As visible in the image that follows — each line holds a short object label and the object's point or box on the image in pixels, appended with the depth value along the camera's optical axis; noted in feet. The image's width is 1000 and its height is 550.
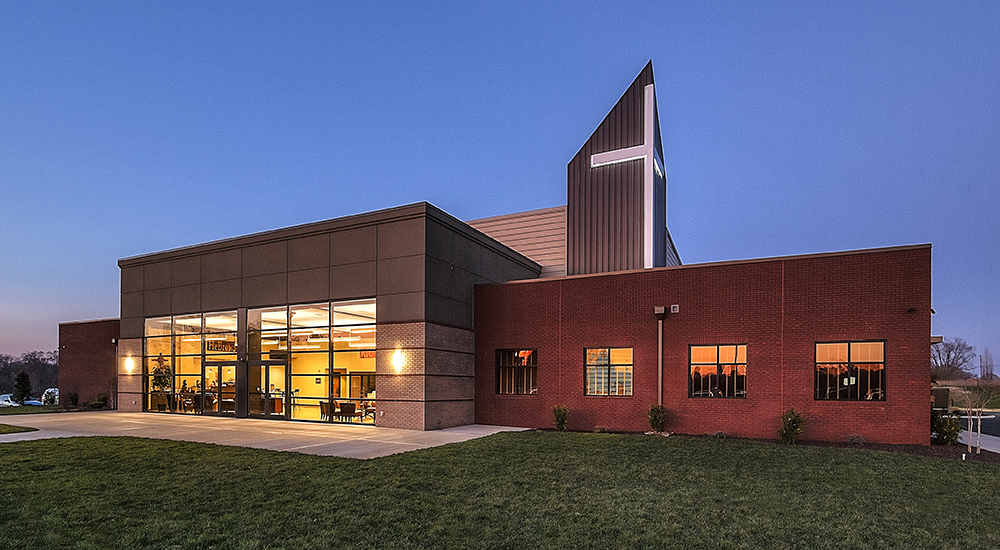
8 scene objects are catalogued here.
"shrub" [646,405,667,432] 52.42
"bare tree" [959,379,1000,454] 43.79
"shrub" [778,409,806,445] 46.55
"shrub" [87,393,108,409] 88.74
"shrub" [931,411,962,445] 45.39
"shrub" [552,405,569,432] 56.08
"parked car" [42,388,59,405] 110.01
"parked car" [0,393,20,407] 114.32
